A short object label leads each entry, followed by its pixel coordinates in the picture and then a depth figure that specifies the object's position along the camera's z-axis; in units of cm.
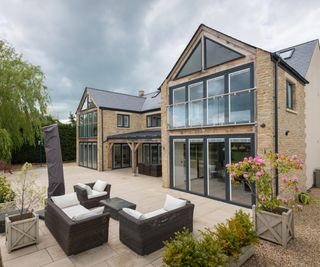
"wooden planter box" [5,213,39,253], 444
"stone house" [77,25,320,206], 707
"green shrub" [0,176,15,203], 682
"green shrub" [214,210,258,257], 352
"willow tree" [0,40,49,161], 1279
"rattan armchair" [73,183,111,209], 715
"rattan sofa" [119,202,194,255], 416
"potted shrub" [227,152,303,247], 458
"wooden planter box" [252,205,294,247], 456
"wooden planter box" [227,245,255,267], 351
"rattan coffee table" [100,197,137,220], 617
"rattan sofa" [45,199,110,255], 414
